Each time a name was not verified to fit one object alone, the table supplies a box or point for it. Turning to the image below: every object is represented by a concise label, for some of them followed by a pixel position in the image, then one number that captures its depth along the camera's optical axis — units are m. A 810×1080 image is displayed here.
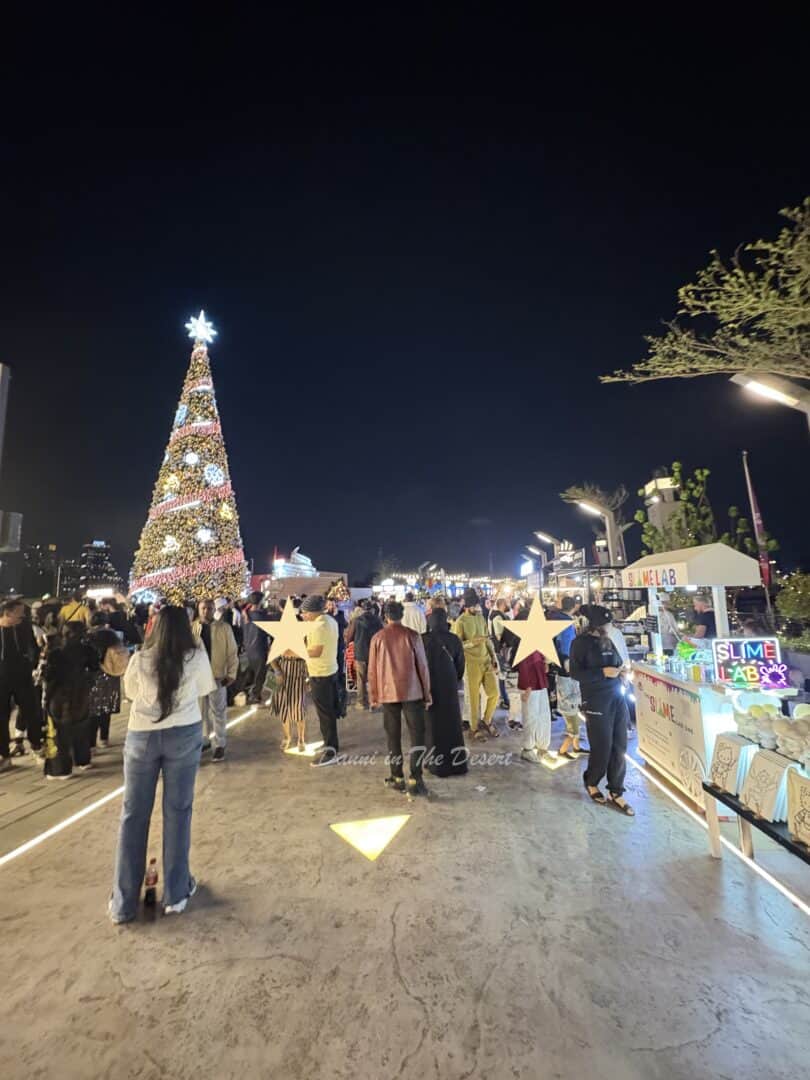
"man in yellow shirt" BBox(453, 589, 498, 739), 6.70
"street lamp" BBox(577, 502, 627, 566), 20.67
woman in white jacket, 2.99
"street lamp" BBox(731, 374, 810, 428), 5.62
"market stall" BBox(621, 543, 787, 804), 4.04
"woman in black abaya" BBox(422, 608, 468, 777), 5.38
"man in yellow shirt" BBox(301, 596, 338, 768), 5.78
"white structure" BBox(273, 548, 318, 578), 32.38
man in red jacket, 4.88
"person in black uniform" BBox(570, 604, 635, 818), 4.53
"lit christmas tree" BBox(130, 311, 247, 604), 19.23
